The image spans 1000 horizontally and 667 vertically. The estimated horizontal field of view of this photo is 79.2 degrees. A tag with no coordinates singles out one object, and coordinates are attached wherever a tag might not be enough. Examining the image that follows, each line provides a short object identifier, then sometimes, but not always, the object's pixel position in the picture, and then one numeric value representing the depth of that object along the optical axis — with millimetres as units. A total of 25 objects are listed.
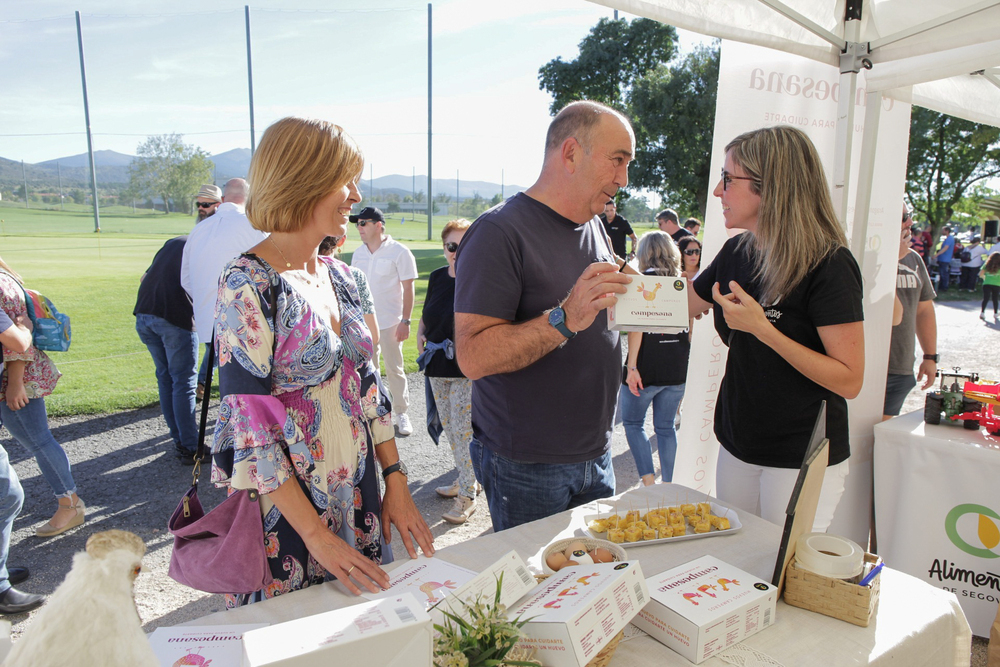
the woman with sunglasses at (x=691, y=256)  6157
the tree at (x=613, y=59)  25469
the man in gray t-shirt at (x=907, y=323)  4230
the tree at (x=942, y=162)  23312
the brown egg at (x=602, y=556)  1485
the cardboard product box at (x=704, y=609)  1299
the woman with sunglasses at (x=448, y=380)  4289
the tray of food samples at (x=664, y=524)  1799
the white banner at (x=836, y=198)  3316
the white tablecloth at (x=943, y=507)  2951
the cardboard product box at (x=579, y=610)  1122
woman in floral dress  1509
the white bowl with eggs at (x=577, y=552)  1481
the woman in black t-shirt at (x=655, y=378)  4254
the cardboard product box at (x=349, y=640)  902
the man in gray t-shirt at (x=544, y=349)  1922
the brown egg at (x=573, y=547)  1542
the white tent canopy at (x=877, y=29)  2727
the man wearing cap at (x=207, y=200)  5609
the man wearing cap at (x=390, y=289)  5902
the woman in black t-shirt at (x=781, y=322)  2080
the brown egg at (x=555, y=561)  1517
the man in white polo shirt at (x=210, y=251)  4656
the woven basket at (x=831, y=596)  1423
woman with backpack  3375
